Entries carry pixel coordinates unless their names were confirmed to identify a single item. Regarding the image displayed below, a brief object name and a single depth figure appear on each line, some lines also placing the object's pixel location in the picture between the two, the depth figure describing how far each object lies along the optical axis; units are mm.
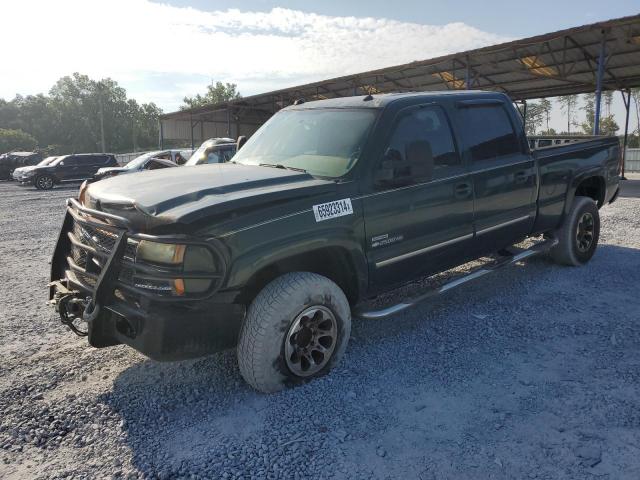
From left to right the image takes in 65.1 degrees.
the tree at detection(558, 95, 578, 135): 72812
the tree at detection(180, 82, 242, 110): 77562
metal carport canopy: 13886
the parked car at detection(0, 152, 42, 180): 28625
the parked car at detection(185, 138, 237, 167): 11492
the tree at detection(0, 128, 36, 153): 57438
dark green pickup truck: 2854
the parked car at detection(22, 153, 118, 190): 22719
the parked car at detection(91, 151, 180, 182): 14053
